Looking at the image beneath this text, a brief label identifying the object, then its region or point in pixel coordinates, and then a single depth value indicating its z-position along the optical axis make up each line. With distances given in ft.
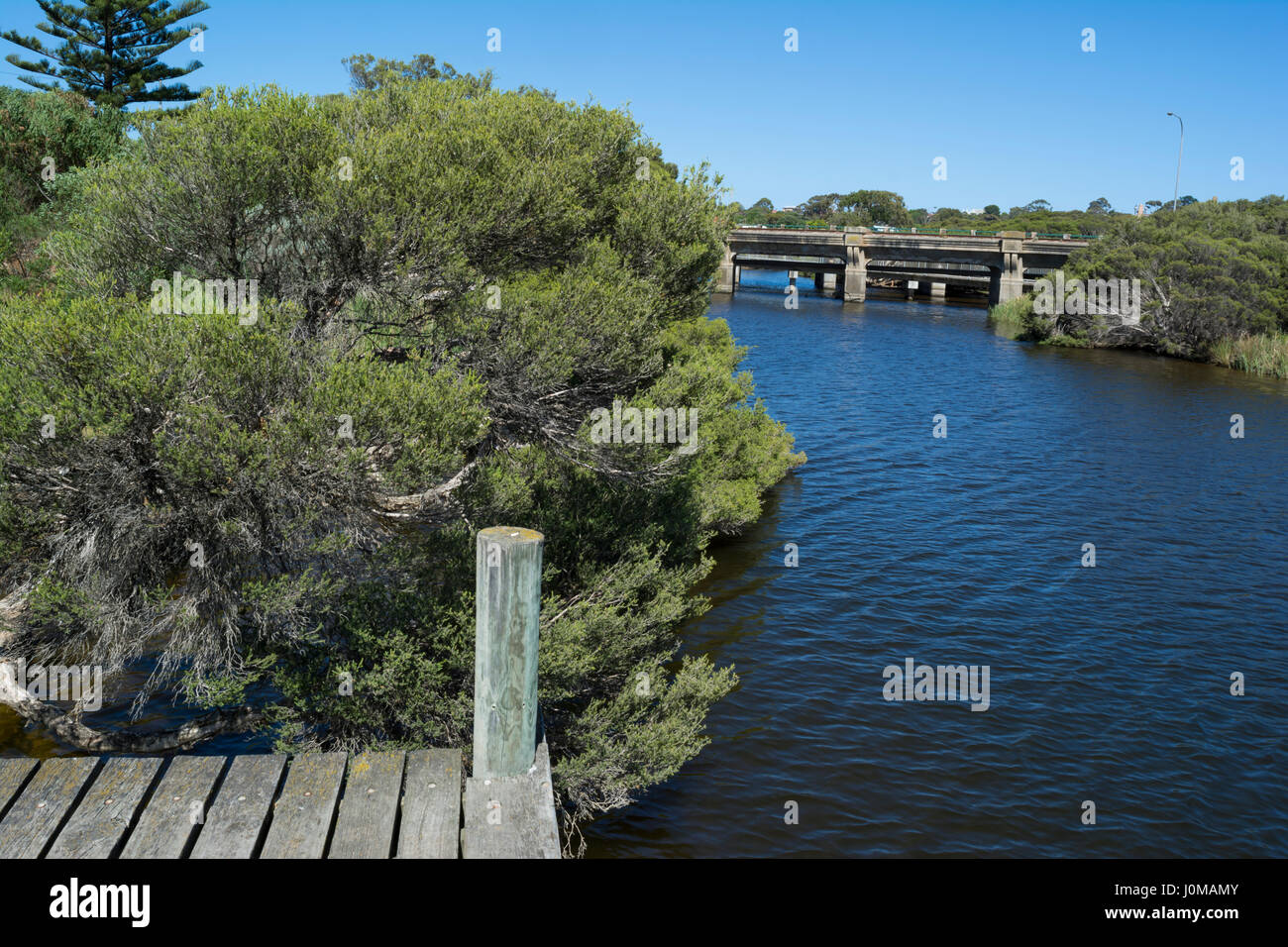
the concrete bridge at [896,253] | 263.49
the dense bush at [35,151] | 71.26
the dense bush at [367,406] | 28.32
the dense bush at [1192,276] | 168.14
